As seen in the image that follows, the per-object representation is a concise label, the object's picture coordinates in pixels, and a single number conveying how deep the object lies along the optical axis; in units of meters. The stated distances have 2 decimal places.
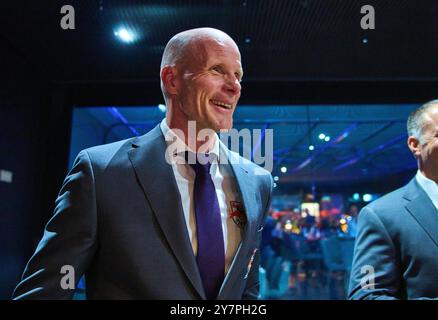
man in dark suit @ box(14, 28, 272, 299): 0.78
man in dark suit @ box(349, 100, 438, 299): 1.15
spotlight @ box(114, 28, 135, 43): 2.18
